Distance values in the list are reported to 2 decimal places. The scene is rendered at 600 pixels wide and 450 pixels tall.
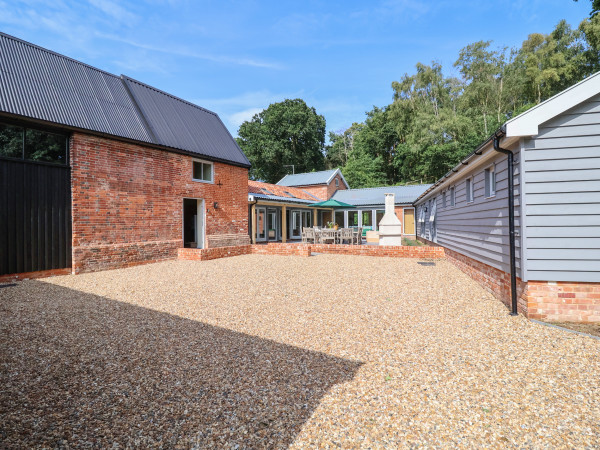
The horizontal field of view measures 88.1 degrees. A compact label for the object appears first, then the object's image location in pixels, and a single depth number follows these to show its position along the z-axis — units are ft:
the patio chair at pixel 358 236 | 49.13
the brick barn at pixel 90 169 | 24.93
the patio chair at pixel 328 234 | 48.81
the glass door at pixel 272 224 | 64.23
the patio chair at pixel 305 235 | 51.24
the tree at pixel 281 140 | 141.69
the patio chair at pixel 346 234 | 48.32
